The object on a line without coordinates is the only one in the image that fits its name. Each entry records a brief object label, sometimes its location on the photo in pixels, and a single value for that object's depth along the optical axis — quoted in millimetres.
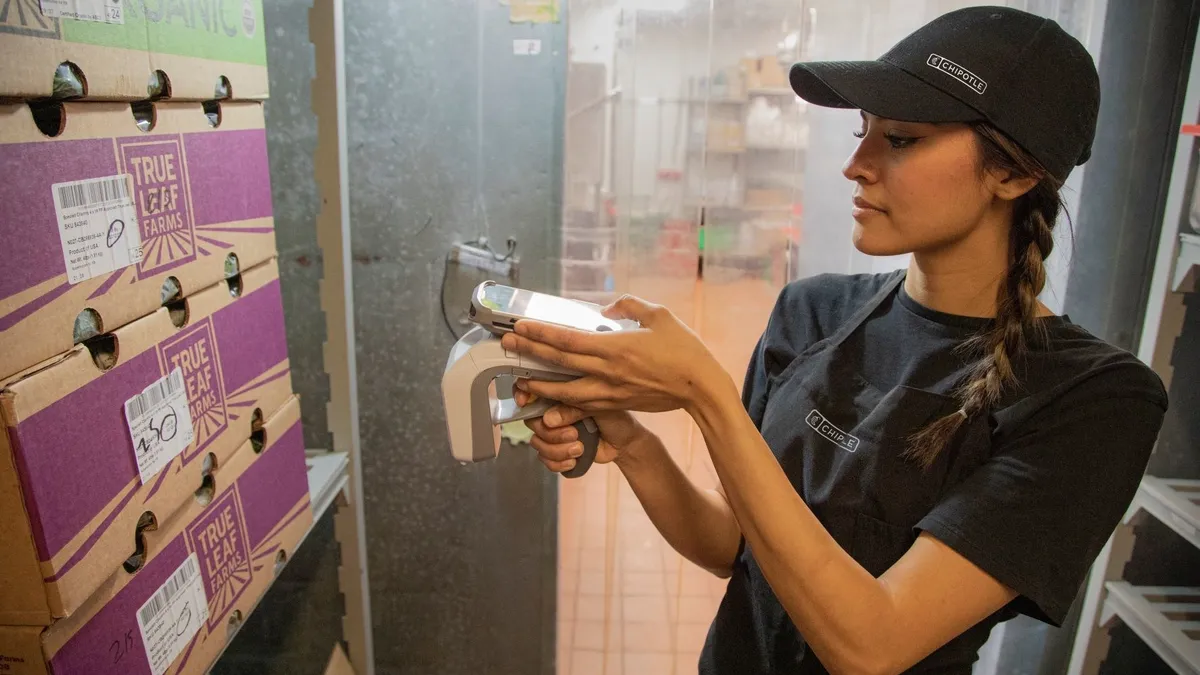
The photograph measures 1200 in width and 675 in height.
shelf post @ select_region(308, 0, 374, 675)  1346
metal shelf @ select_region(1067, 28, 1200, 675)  1395
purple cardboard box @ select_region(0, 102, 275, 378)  593
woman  751
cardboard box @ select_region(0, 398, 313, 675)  652
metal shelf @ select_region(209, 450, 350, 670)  1297
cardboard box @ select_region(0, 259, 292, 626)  607
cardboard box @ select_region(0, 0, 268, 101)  583
